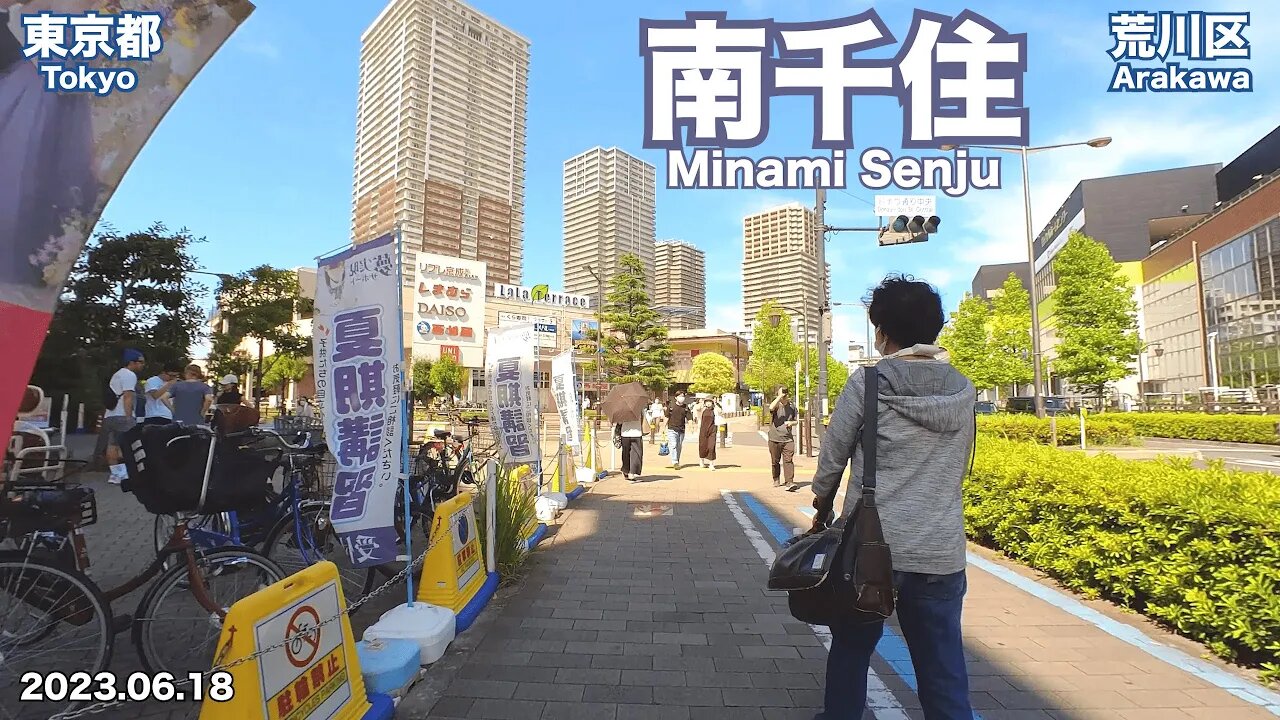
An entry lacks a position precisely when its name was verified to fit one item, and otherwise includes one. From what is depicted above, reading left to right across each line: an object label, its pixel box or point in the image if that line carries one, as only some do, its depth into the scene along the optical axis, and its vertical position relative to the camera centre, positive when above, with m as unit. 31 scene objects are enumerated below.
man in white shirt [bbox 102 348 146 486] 8.75 -0.11
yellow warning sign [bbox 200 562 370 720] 2.12 -1.04
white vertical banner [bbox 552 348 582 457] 10.12 -0.04
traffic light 11.10 +2.96
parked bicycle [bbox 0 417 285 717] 2.93 -0.95
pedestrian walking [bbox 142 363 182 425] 8.50 -0.01
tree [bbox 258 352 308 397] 37.38 +1.50
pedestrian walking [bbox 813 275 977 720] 2.11 -0.36
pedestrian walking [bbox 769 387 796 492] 11.06 -0.84
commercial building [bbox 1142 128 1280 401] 28.67 +5.29
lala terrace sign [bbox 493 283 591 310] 50.56 +8.96
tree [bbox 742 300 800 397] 42.53 +2.64
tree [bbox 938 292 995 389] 37.31 +2.94
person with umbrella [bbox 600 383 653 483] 11.99 -0.55
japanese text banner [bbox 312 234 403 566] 3.54 -0.04
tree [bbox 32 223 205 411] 12.32 +1.96
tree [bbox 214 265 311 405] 22.83 +3.51
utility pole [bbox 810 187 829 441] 13.27 +2.17
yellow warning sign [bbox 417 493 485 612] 4.14 -1.23
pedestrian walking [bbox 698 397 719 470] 14.20 -1.06
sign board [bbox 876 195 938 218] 10.88 +3.34
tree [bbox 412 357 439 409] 46.41 +0.84
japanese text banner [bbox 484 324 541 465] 7.05 -0.03
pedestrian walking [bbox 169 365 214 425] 8.34 -0.04
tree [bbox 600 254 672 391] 38.41 +3.87
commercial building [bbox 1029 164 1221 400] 51.69 +15.97
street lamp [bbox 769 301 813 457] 17.44 +2.20
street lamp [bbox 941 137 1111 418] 17.64 +3.49
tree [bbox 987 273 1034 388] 37.62 +3.15
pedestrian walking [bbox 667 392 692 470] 14.80 -0.92
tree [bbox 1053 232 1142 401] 27.41 +3.21
